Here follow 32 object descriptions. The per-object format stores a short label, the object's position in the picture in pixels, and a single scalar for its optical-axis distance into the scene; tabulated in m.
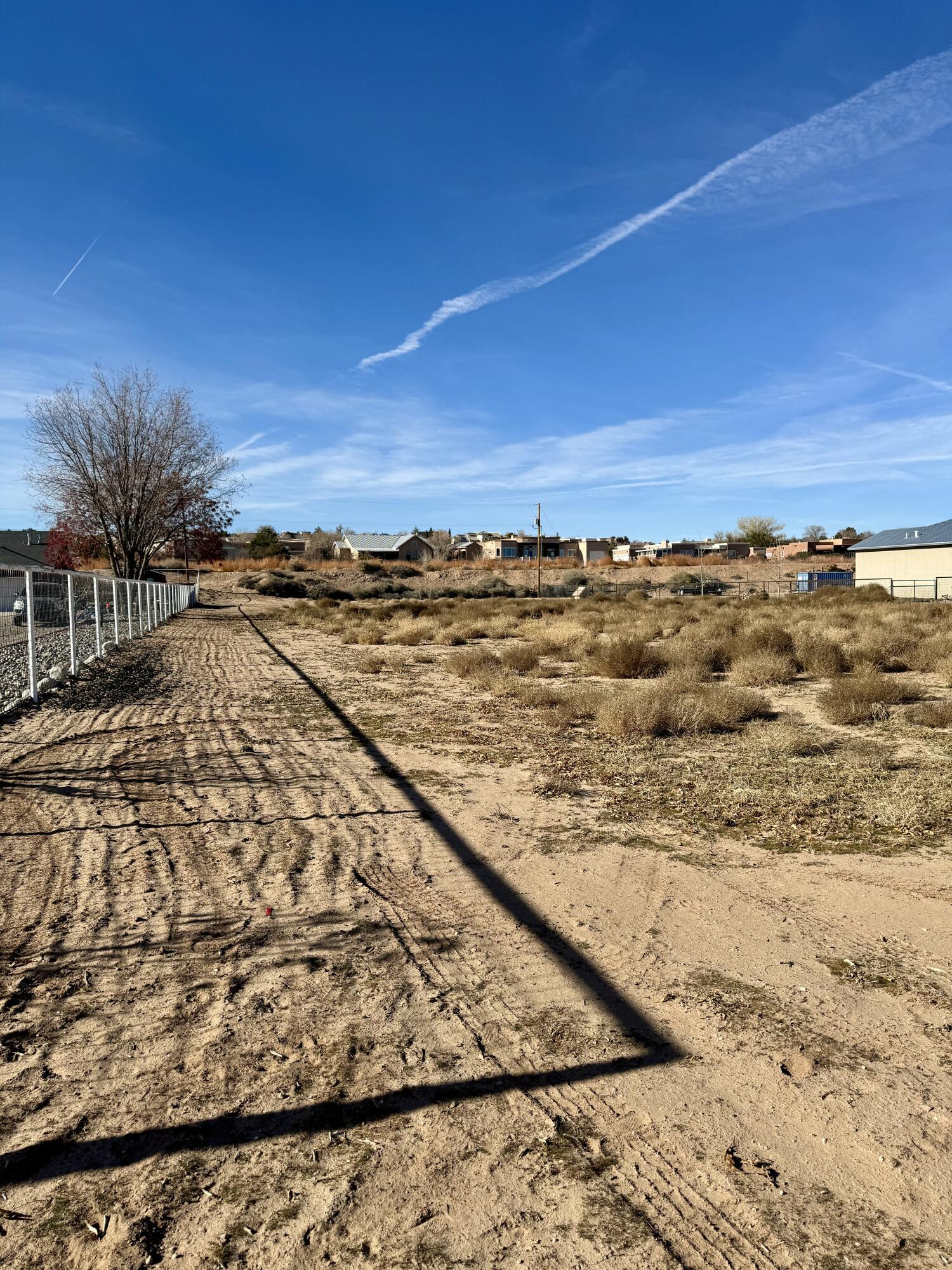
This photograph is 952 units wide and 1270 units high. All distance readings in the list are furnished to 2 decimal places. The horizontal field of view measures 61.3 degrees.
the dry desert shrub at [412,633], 24.72
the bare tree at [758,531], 122.62
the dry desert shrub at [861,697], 11.44
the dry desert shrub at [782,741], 9.46
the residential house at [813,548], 97.62
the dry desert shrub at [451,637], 24.80
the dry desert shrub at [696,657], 15.40
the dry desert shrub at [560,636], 19.44
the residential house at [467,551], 123.78
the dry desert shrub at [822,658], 15.64
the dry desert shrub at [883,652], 16.50
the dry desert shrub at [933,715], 10.92
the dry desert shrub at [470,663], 16.64
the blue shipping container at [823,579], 60.56
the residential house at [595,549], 129.88
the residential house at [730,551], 115.88
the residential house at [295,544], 132.38
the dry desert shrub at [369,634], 24.80
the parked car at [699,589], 68.31
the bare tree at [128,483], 40.06
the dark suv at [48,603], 12.96
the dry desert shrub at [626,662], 15.92
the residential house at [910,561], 47.69
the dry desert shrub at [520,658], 17.36
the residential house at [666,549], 129.50
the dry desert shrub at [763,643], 17.42
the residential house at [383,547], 113.75
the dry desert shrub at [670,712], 10.64
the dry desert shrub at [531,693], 12.62
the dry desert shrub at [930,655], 16.41
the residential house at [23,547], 42.12
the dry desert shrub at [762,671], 15.10
